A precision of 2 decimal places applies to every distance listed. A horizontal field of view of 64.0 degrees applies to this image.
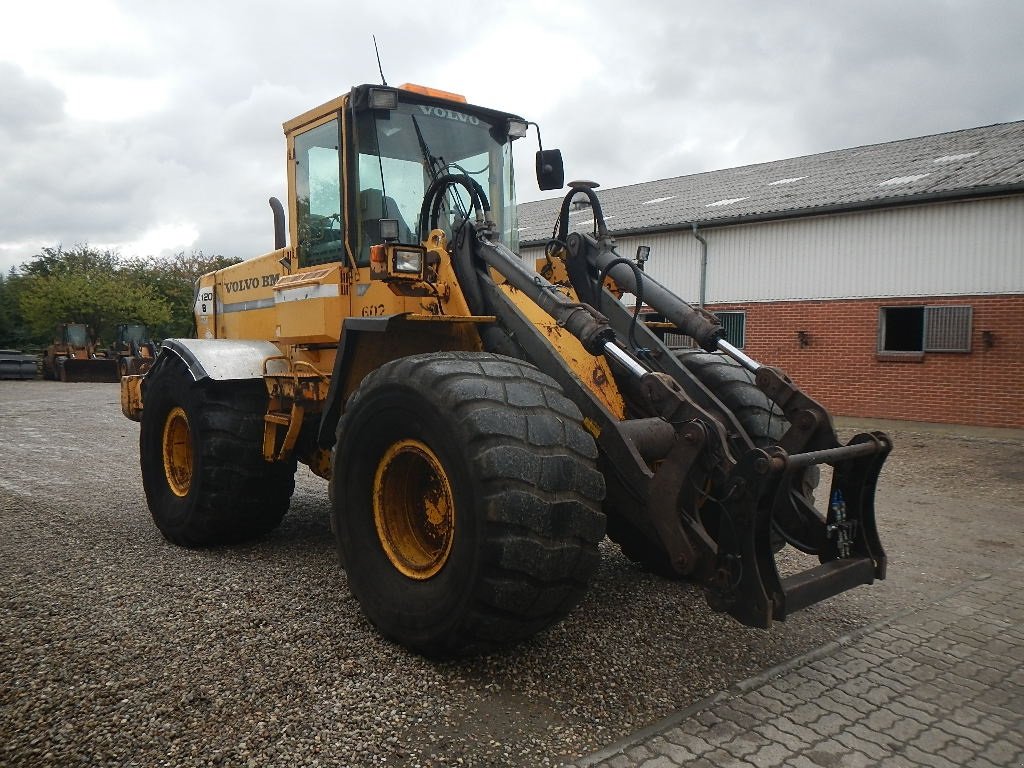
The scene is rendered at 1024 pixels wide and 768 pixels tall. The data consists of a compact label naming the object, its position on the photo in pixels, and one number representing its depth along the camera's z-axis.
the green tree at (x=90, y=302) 38.22
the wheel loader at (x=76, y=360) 31.27
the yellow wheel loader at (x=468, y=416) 3.36
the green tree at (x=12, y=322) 47.25
